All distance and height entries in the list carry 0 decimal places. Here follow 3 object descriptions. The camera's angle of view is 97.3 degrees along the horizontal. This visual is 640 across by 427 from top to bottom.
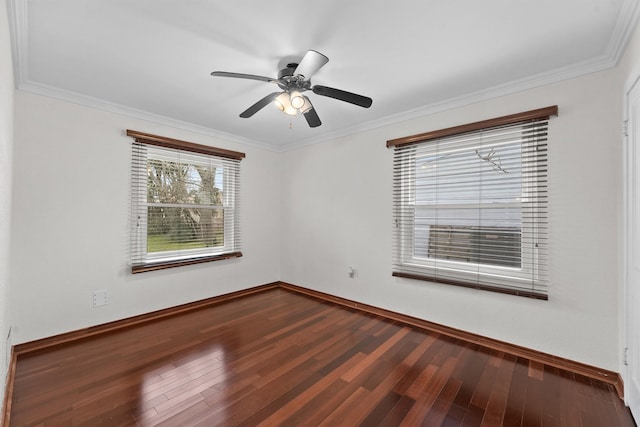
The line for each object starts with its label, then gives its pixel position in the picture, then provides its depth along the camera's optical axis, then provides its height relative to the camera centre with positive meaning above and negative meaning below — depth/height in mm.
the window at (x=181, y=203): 3133 +132
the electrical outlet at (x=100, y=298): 2799 -855
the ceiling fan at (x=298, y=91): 1874 +938
